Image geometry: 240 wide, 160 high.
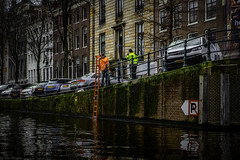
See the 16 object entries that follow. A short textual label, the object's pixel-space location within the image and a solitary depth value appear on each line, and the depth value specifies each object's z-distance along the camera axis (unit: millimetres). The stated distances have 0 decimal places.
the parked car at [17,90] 34944
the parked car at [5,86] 41669
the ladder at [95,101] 18797
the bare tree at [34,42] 38050
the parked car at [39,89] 29427
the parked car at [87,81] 22811
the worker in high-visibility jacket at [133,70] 17956
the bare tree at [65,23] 30953
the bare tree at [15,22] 44312
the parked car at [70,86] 23375
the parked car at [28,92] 30923
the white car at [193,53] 16750
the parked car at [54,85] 27000
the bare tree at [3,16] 45188
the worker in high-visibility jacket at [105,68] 20156
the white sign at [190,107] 12952
